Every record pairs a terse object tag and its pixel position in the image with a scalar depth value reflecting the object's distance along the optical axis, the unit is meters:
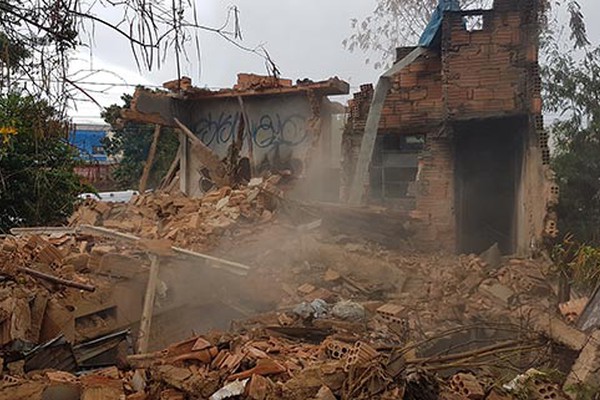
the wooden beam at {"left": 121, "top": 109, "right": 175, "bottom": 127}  12.52
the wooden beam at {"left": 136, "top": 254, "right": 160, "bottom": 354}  6.33
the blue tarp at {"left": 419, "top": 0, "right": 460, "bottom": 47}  9.95
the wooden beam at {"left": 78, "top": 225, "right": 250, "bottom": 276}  7.54
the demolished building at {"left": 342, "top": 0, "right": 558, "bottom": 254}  9.28
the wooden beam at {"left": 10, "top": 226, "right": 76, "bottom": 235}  8.58
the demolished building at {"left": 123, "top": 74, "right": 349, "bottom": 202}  12.64
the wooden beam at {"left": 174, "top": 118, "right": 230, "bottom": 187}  12.20
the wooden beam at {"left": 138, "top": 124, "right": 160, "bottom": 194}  14.04
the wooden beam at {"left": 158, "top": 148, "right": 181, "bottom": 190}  15.31
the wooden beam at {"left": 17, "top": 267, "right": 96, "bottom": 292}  5.93
